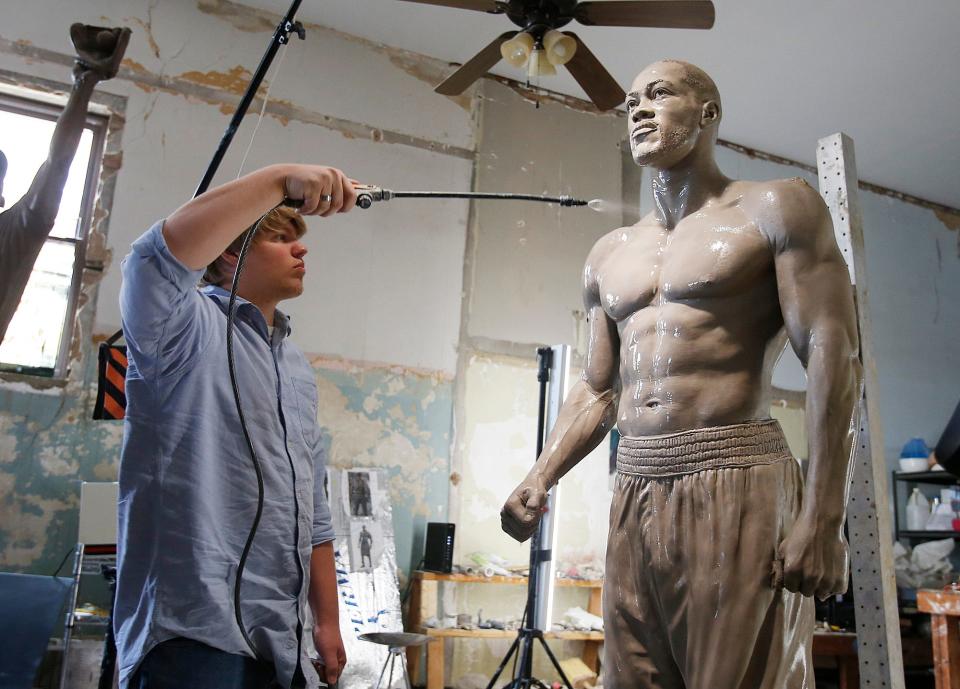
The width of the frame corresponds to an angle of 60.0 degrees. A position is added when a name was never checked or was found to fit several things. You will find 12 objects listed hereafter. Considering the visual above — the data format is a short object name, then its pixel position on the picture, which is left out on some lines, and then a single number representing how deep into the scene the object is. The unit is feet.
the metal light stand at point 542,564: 12.93
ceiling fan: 10.79
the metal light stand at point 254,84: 6.57
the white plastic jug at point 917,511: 20.16
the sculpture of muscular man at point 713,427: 4.65
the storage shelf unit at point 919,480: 19.80
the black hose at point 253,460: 4.29
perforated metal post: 7.09
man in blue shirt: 4.18
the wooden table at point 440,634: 13.87
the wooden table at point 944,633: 10.62
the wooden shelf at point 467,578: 14.48
